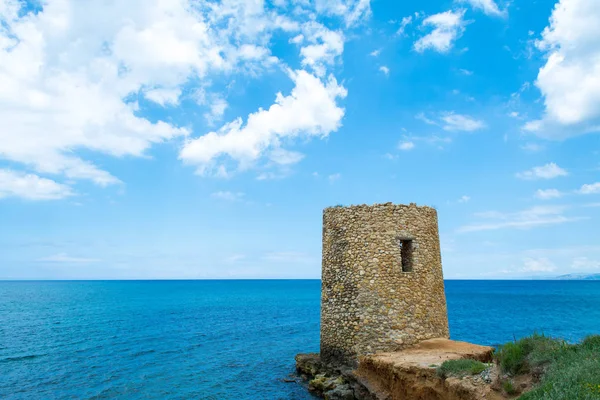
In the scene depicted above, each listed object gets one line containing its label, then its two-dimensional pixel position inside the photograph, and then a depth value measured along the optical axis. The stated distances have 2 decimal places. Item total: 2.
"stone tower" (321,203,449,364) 14.50
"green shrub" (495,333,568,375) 8.56
